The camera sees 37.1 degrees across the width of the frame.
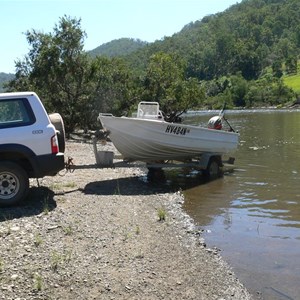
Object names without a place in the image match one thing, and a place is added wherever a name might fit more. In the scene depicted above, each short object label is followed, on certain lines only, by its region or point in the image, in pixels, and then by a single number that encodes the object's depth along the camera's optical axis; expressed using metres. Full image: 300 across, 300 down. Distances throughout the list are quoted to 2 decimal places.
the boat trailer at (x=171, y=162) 13.71
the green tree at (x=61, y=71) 29.56
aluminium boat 14.61
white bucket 13.72
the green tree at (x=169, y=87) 43.72
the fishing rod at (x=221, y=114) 17.48
